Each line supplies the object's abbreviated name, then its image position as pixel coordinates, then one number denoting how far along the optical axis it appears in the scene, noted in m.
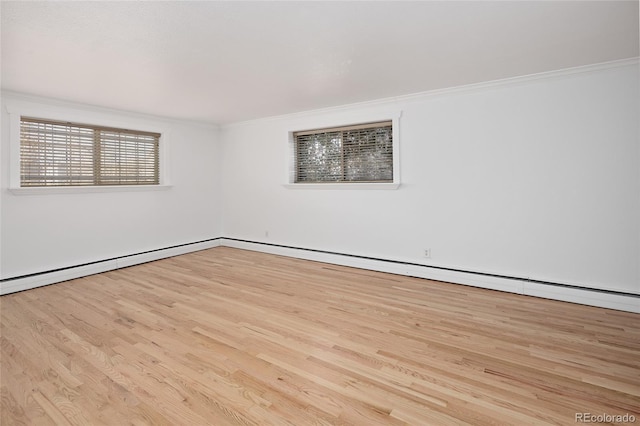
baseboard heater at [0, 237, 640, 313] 3.19
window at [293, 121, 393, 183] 4.59
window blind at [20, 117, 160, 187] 4.04
